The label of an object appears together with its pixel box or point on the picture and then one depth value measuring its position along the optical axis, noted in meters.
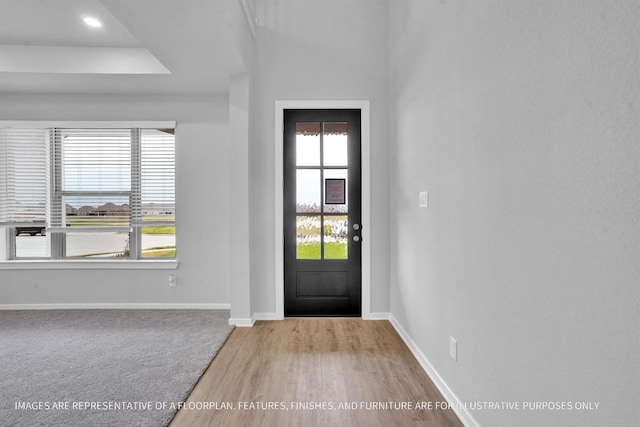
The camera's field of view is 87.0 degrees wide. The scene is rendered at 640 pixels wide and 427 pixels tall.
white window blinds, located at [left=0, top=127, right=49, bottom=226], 3.91
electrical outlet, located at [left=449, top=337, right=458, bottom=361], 1.92
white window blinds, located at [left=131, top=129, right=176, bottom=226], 3.89
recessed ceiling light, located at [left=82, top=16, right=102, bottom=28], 2.93
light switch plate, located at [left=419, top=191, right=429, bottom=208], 2.40
